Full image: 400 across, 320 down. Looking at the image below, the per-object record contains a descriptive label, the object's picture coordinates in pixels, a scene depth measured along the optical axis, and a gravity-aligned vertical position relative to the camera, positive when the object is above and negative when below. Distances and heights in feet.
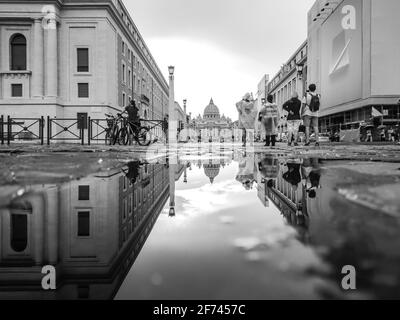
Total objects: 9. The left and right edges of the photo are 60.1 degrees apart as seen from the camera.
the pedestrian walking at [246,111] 52.07 +6.40
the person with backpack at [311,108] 42.68 +5.79
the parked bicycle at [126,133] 50.24 +2.92
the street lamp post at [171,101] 97.15 +15.32
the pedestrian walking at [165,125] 61.87 +5.10
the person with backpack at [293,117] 53.01 +6.03
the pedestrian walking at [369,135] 88.80 +4.84
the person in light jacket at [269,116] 44.11 +4.88
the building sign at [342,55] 117.08 +37.57
